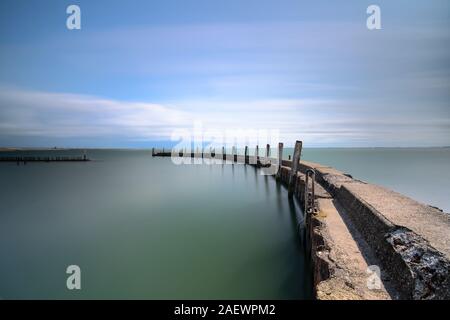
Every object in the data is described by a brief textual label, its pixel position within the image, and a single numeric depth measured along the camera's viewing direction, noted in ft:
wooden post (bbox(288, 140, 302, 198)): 58.53
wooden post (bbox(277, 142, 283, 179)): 89.29
